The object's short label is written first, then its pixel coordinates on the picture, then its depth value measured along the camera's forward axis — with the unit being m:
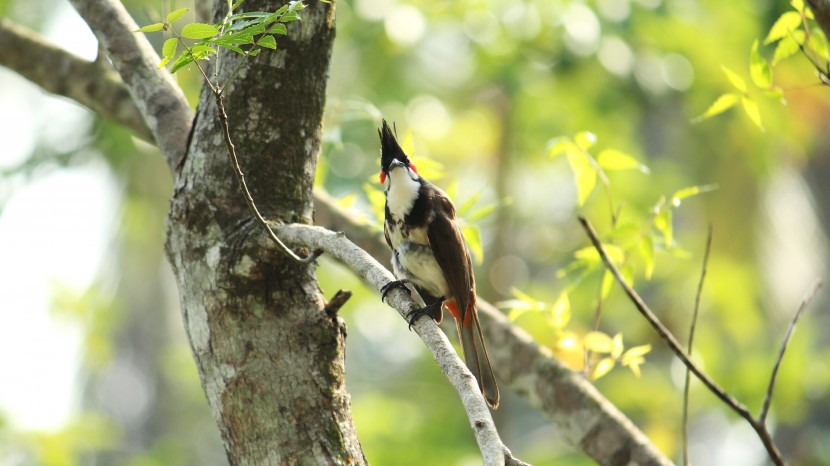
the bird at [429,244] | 9.68
